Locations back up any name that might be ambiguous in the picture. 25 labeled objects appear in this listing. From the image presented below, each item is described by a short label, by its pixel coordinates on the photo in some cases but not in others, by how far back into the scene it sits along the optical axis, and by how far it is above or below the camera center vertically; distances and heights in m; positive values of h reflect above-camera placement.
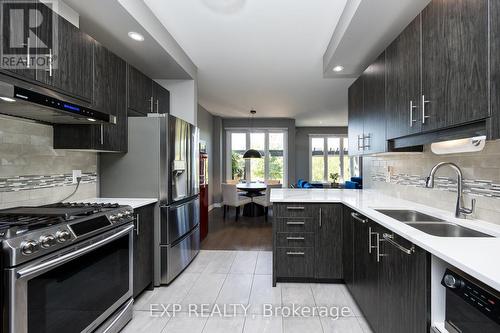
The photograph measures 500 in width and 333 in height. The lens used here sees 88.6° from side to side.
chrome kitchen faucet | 1.61 -0.19
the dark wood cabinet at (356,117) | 2.82 +0.57
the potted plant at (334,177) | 8.00 -0.34
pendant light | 6.40 +0.32
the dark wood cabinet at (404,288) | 1.16 -0.63
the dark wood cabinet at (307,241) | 2.59 -0.76
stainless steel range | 1.16 -0.56
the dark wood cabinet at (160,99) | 3.22 +0.91
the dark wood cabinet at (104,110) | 2.11 +0.50
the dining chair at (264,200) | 5.77 -0.77
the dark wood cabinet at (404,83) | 1.71 +0.61
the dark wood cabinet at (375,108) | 2.26 +0.56
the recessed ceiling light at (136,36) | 2.42 +1.27
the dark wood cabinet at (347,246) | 2.30 -0.75
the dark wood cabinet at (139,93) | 2.64 +0.82
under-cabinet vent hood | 1.29 +0.37
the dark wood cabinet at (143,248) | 2.29 -0.76
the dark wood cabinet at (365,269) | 1.76 -0.78
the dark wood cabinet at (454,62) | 1.16 +0.53
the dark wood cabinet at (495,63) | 1.08 +0.44
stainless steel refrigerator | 2.58 -0.07
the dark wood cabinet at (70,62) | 1.60 +0.74
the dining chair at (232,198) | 5.81 -0.71
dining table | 5.89 -0.65
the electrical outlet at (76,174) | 2.29 -0.06
